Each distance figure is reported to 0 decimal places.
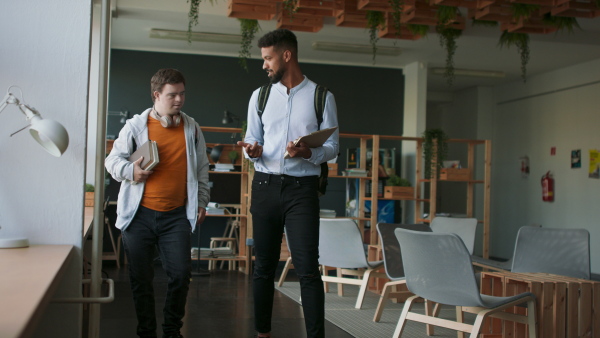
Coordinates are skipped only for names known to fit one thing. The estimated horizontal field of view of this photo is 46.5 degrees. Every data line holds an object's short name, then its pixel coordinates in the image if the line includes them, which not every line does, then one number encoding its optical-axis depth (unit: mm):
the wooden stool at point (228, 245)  9287
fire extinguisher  11688
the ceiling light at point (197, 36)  9516
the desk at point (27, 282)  1280
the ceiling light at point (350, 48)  10023
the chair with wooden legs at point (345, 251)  6199
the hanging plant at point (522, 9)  7496
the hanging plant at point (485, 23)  8508
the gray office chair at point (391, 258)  5359
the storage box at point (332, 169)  9418
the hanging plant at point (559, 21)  7957
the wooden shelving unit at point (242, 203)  9070
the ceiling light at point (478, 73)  11852
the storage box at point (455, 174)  9797
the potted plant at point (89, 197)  5824
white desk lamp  2145
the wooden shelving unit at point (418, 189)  9297
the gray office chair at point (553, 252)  5176
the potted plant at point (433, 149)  9633
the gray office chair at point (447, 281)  3748
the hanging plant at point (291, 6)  7092
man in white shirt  3404
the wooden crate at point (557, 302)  3930
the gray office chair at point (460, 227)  6484
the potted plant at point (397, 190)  9656
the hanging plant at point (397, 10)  7134
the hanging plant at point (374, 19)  7844
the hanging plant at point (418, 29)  8414
